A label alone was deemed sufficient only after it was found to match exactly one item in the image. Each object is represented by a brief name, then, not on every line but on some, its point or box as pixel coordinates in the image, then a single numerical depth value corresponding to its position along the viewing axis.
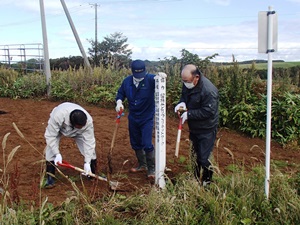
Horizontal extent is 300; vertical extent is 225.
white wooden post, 3.37
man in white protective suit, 3.45
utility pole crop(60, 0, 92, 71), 12.93
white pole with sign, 3.05
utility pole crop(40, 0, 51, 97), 10.08
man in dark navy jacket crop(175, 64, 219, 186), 3.38
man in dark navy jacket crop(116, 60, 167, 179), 3.97
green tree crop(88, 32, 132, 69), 34.70
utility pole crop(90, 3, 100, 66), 32.33
